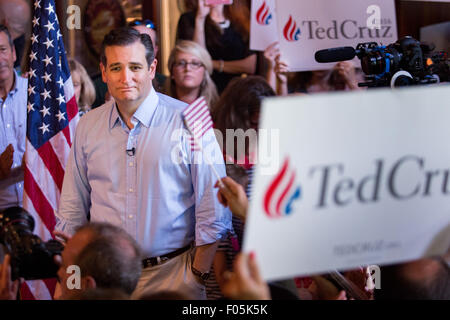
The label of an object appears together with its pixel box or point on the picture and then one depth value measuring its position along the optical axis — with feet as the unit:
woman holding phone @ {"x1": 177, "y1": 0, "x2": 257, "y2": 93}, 15.28
